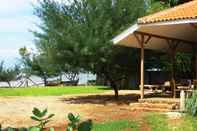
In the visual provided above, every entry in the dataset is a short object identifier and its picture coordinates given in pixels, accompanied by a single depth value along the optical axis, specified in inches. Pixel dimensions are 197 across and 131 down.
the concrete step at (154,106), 522.8
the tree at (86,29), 633.7
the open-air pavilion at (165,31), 542.2
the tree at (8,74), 1521.6
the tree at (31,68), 1536.2
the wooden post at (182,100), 485.9
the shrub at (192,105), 444.3
